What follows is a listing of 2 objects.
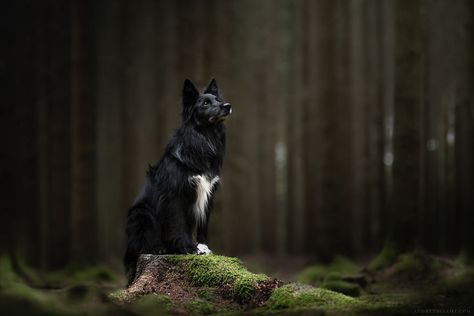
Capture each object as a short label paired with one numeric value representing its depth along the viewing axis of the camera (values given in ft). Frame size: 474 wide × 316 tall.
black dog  25.91
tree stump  23.17
